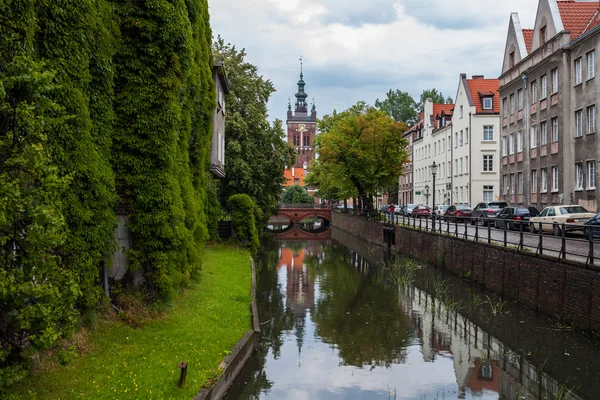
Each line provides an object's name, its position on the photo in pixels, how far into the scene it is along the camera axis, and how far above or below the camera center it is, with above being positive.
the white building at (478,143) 56.44 +5.35
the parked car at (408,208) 60.20 -1.20
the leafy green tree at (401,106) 103.81 +16.19
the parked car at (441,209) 50.46 -1.06
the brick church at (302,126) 137.62 +16.68
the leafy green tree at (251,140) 39.59 +4.10
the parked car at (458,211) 44.27 -1.08
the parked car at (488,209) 38.94 -0.81
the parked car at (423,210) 54.50 -1.24
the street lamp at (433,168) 35.07 +1.76
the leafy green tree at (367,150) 47.69 +3.87
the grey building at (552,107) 31.89 +5.62
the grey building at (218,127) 24.80 +3.11
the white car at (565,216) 27.27 -0.89
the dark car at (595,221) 22.58 -0.93
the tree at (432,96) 103.75 +17.85
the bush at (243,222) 32.75 -1.42
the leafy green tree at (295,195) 114.19 +0.36
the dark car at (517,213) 33.25 -0.93
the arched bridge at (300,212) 81.38 -2.11
